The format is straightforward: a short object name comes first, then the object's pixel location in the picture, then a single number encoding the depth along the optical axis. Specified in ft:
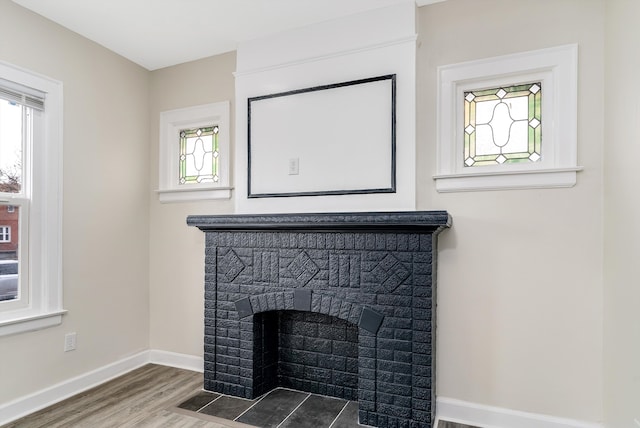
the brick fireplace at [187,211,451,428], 7.05
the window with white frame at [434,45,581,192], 6.91
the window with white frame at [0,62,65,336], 7.72
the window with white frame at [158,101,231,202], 9.91
